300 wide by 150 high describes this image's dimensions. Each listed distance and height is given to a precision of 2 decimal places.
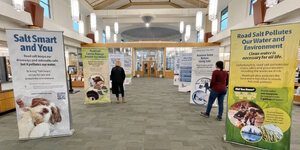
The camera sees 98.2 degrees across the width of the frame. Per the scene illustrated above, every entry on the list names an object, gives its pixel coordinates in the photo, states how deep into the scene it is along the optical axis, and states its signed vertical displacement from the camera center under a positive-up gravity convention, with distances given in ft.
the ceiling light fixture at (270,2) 10.18 +4.97
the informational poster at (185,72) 19.04 -0.94
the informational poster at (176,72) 26.64 -1.39
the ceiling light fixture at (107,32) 27.73 +7.46
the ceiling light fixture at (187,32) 28.72 +7.56
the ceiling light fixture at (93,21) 20.19 +7.16
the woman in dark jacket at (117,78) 14.02 -1.24
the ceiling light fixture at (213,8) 13.35 +5.93
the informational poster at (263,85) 5.82 -0.95
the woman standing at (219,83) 9.43 -1.29
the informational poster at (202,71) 12.83 -0.56
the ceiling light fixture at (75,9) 13.86 +6.18
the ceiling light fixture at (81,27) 23.75 +7.41
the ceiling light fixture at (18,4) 11.10 +5.47
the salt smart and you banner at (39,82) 7.06 -0.86
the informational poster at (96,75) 13.98 -0.92
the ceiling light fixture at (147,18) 35.36 +13.31
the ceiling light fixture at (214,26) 22.86 +6.95
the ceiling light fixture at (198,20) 18.46 +6.62
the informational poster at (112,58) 21.49 +1.41
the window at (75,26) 34.85 +11.11
